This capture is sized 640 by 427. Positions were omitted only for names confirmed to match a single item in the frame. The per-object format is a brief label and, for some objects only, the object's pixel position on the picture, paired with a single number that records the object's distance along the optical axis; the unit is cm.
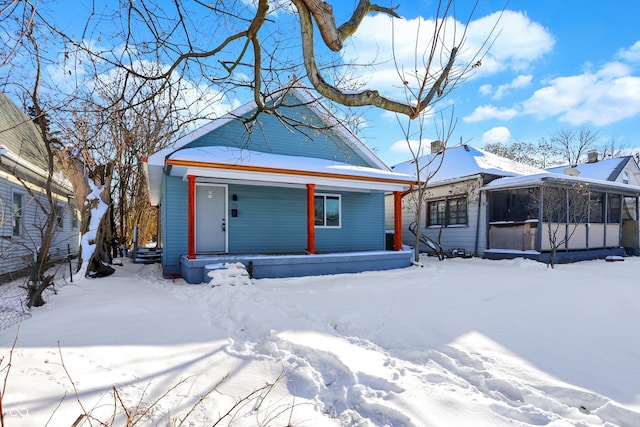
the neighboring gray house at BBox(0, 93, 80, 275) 850
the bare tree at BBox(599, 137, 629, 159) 3247
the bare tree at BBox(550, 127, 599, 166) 3254
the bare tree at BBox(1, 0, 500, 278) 269
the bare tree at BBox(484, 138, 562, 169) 3141
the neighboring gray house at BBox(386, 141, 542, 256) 1270
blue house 823
